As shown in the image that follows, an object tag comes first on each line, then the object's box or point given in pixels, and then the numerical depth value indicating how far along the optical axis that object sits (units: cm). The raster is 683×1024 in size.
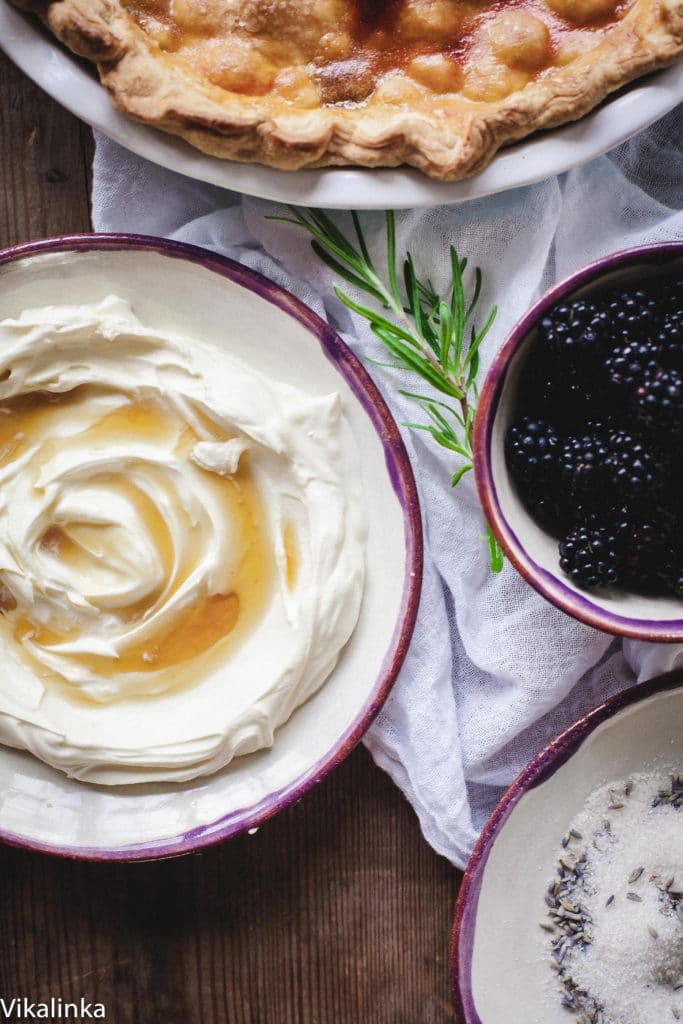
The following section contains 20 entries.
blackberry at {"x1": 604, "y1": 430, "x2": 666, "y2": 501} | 85
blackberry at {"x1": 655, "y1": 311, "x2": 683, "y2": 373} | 85
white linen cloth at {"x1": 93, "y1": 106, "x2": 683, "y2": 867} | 93
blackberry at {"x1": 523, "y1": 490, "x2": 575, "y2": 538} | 87
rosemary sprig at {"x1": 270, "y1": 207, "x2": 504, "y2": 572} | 91
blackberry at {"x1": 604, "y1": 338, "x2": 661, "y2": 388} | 84
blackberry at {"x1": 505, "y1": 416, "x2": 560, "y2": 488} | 86
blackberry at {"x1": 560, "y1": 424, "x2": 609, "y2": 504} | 85
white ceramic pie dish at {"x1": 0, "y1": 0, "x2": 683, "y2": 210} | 89
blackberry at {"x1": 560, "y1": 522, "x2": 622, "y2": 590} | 86
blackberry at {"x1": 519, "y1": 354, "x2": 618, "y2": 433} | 86
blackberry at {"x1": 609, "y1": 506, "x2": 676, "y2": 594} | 86
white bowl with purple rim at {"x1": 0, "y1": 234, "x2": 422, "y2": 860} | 91
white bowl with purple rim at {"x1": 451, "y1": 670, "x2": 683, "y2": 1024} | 92
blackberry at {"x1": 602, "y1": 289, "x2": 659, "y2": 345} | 86
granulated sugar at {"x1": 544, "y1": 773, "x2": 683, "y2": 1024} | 93
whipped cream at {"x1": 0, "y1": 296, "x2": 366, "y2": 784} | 91
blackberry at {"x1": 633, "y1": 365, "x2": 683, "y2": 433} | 84
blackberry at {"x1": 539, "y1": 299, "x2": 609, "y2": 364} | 85
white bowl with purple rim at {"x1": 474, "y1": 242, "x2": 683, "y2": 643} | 86
